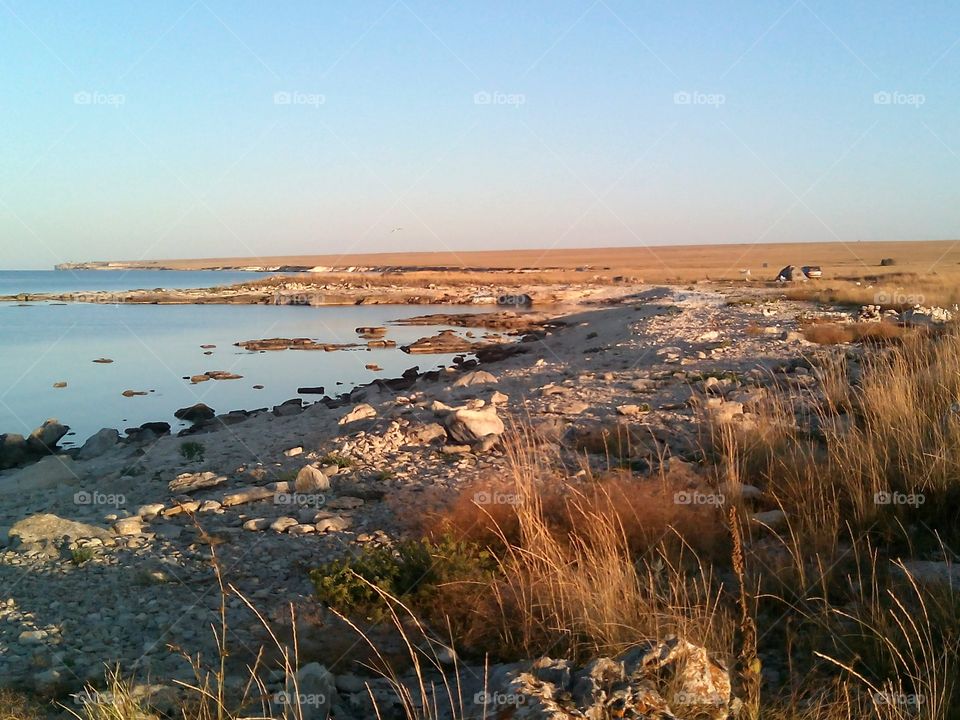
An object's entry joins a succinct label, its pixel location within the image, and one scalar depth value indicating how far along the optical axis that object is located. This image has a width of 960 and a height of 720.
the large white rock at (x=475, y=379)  14.66
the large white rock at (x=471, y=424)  9.33
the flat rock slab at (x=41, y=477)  10.34
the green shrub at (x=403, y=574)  4.79
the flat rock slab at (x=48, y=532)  6.39
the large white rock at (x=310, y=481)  7.58
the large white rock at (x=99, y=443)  13.28
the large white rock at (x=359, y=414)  11.72
